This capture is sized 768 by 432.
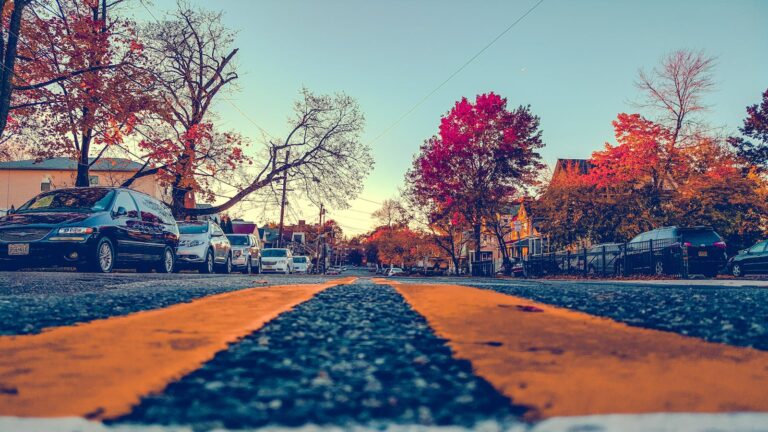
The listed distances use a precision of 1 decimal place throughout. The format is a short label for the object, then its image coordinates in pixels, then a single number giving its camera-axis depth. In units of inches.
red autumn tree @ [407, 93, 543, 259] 1101.1
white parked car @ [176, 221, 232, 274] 605.9
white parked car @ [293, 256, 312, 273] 1504.7
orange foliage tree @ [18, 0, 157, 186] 536.1
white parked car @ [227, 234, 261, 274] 802.2
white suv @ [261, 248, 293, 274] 1082.7
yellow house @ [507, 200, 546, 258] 1903.3
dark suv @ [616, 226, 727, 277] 614.9
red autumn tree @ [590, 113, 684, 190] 976.9
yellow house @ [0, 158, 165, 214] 2026.8
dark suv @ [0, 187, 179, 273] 362.9
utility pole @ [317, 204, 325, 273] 2395.5
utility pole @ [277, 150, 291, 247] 1065.1
